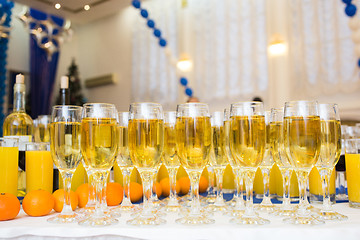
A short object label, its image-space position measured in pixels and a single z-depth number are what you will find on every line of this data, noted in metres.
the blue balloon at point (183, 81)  4.69
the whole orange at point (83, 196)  0.83
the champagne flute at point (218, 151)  0.88
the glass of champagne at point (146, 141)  0.71
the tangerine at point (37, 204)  0.72
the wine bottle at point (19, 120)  1.13
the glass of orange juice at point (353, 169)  0.81
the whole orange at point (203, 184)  1.13
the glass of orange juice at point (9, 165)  0.88
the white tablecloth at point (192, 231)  0.58
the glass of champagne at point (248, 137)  0.70
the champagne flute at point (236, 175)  0.73
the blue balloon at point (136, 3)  3.53
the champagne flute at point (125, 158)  0.84
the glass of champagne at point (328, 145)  0.71
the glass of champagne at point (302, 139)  0.67
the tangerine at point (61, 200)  0.77
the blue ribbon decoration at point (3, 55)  5.42
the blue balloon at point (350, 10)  2.96
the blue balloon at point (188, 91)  4.55
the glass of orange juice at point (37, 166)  0.90
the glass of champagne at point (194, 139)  0.71
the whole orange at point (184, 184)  1.09
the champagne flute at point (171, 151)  0.84
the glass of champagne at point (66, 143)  0.73
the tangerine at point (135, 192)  0.94
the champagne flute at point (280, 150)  0.79
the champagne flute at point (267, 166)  0.85
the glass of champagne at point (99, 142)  0.70
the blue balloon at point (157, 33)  4.34
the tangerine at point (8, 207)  0.68
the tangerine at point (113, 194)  0.87
